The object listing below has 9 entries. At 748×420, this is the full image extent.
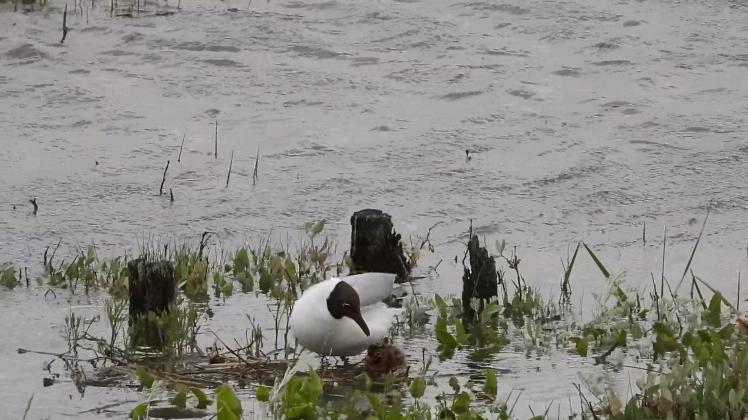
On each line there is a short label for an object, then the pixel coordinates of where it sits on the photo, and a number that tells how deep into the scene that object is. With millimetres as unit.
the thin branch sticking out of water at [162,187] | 22500
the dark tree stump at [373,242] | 18172
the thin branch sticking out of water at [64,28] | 30687
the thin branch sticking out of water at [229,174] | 23516
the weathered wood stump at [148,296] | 14648
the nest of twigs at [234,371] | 13312
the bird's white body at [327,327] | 13469
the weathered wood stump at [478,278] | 16375
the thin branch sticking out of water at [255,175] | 23953
